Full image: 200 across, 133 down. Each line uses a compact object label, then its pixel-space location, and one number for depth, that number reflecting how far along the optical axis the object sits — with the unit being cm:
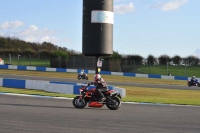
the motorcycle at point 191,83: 3400
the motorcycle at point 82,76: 3675
